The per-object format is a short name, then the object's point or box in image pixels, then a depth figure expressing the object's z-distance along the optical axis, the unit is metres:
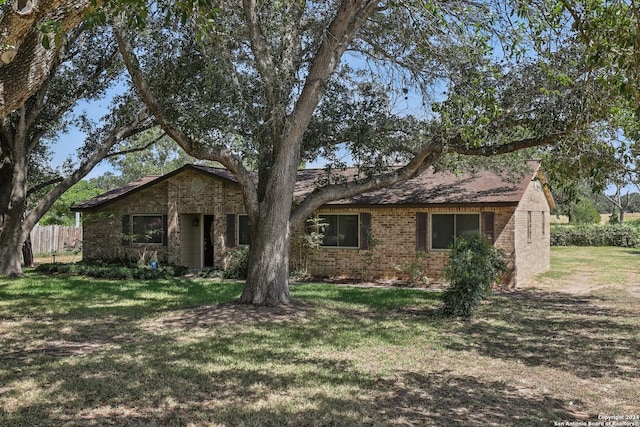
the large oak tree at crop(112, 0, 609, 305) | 9.48
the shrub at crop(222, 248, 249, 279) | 17.45
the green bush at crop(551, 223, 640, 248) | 33.06
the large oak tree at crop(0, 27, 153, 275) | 17.14
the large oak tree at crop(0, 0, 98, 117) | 4.54
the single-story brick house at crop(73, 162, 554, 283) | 16.28
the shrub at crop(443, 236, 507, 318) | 10.37
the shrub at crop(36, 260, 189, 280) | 17.73
